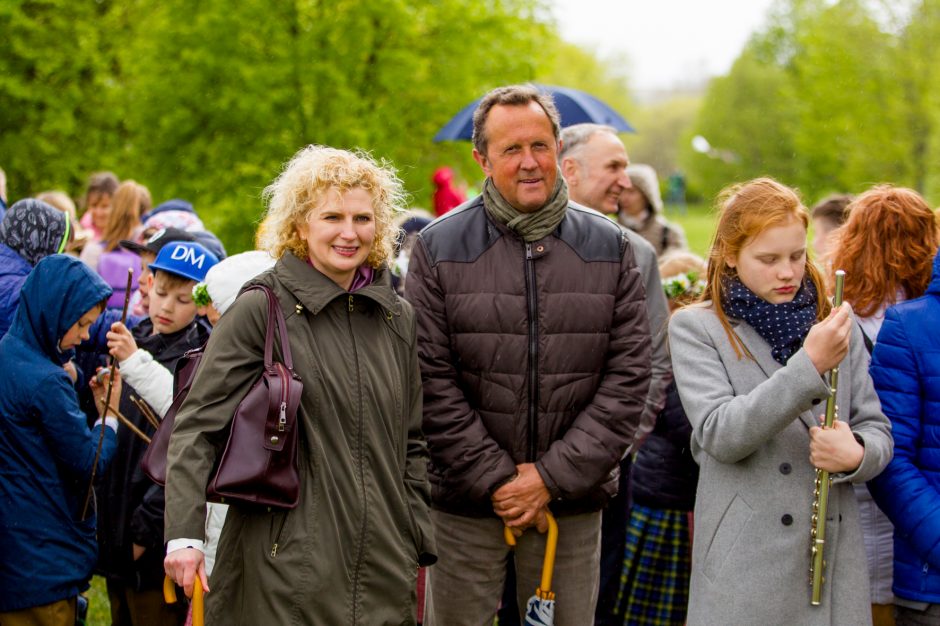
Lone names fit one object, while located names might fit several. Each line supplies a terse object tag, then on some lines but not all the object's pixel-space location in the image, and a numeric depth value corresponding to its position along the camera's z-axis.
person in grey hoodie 17.17
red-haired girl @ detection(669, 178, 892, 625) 7.09
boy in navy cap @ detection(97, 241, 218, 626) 9.20
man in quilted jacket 8.26
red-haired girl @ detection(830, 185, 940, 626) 9.05
